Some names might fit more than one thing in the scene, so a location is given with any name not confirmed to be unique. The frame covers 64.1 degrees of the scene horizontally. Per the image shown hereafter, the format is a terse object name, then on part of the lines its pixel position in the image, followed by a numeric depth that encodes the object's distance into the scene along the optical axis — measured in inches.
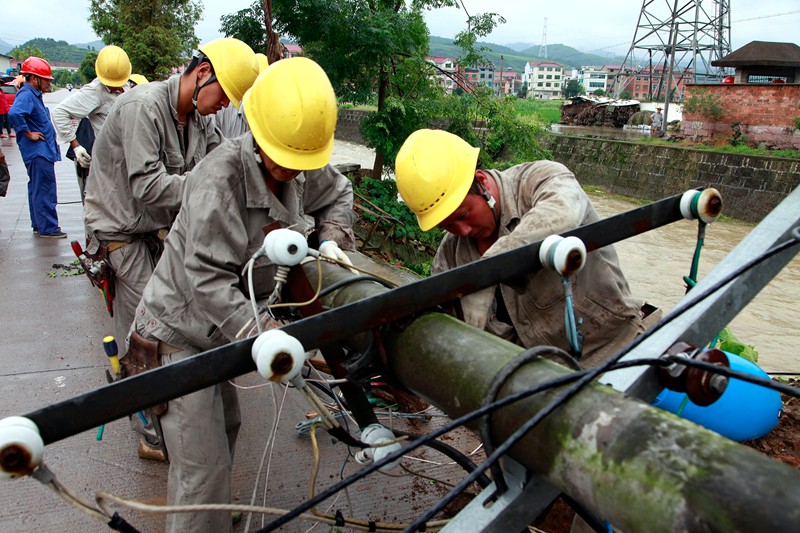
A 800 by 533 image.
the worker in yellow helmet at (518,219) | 88.2
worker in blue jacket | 282.4
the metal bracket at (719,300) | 48.1
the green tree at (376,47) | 319.6
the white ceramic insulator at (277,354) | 45.7
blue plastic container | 118.6
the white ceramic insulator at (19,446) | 40.3
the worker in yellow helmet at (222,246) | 84.0
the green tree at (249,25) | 347.9
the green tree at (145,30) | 733.9
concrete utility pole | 31.4
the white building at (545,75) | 6658.5
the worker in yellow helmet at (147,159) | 128.5
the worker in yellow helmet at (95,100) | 208.8
